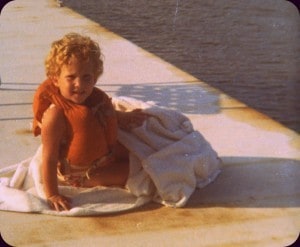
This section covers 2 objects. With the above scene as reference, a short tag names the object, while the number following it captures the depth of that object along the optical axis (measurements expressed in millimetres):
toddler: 2162
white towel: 2236
